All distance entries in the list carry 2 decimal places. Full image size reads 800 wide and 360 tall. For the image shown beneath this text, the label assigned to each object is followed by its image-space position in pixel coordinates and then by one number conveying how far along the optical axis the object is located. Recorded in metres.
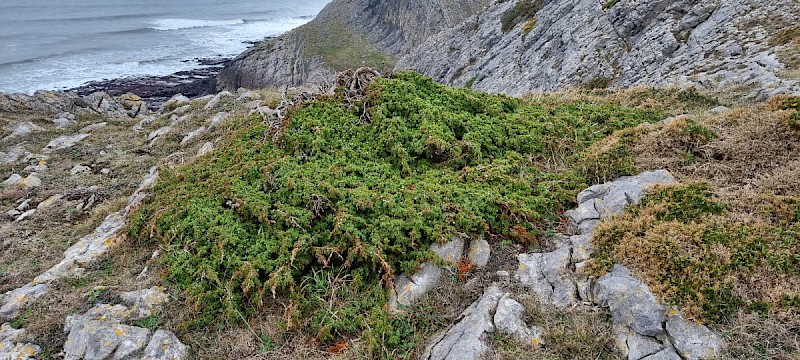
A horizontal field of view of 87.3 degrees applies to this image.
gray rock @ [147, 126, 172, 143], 14.37
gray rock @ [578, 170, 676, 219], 6.05
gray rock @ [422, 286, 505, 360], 4.59
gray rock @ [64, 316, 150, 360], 5.08
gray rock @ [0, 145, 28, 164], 13.45
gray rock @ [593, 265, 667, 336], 4.44
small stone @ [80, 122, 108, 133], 16.17
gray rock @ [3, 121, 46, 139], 16.02
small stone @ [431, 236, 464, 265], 5.87
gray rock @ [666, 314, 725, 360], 4.09
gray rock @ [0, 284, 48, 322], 5.92
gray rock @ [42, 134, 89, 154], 14.41
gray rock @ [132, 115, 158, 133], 15.74
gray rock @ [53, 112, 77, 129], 17.64
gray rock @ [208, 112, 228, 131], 13.30
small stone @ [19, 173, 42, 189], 11.02
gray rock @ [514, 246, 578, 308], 5.11
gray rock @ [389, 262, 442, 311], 5.51
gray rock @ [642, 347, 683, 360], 4.15
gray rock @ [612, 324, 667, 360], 4.27
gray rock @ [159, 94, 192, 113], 18.67
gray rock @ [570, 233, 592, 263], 5.48
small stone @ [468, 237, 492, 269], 5.88
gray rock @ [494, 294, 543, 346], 4.66
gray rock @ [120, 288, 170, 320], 5.60
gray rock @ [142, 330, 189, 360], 5.07
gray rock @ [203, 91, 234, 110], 16.38
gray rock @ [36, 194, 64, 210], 9.74
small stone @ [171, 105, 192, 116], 16.81
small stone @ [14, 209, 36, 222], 9.34
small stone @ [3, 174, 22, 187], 11.36
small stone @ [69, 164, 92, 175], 11.88
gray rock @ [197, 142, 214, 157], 10.85
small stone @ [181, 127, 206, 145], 13.08
